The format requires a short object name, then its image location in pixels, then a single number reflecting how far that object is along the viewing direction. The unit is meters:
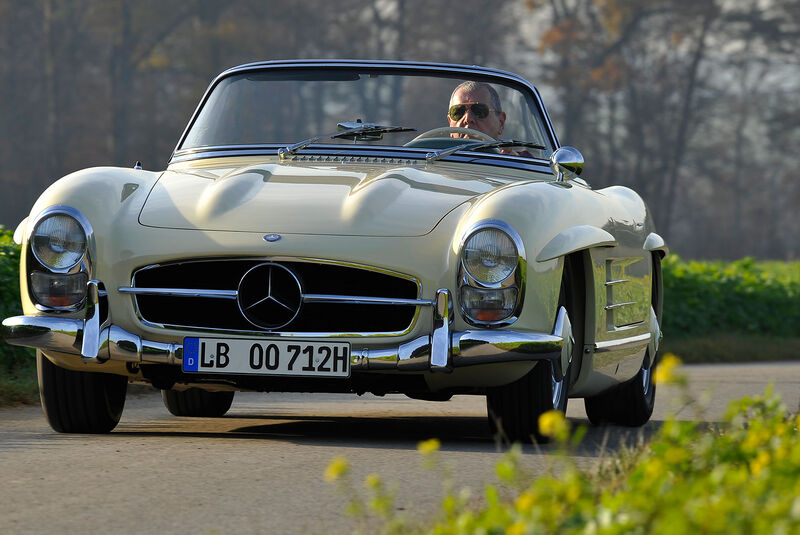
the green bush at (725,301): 38.00
